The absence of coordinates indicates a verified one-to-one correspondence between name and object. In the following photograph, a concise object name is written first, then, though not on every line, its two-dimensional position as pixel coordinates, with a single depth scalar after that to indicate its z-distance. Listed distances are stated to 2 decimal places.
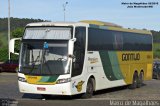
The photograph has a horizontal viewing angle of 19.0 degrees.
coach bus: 18.44
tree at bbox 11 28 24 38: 71.49
